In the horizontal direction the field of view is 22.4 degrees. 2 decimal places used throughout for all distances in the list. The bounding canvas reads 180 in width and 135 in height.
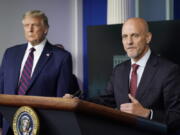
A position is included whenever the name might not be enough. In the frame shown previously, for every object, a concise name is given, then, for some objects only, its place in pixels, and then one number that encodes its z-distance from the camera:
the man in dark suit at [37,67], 3.07
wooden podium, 1.49
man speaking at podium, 2.29
